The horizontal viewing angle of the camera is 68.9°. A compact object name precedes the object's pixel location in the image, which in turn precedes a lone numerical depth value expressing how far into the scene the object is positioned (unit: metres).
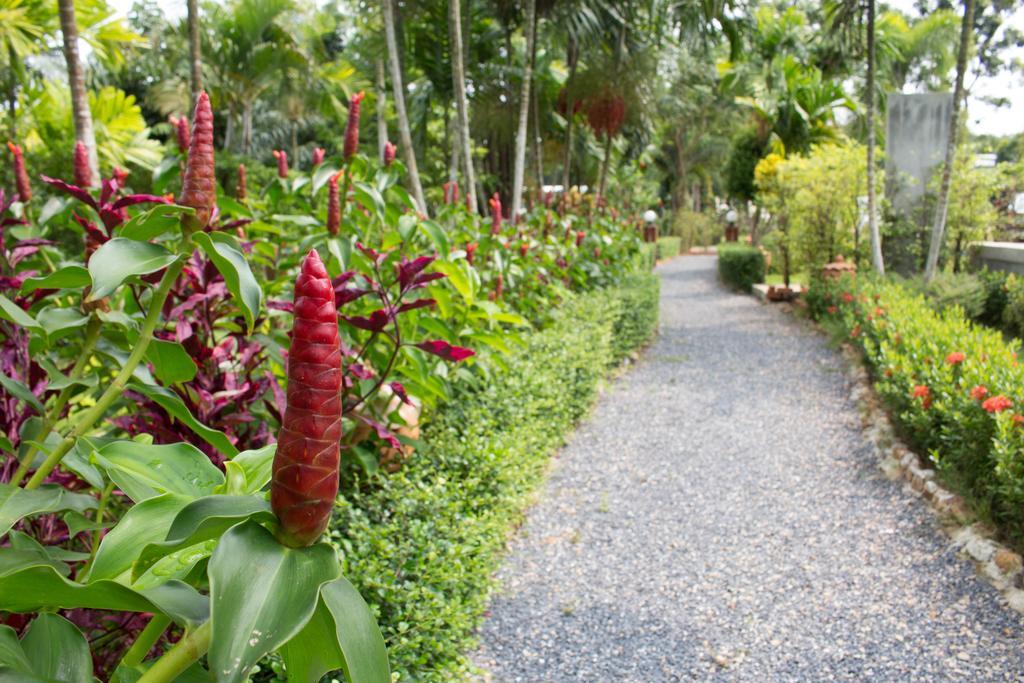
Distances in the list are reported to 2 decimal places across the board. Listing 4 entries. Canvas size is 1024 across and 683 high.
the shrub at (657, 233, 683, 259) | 23.86
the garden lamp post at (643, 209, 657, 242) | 24.24
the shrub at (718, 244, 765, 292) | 14.97
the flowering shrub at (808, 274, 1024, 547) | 3.47
